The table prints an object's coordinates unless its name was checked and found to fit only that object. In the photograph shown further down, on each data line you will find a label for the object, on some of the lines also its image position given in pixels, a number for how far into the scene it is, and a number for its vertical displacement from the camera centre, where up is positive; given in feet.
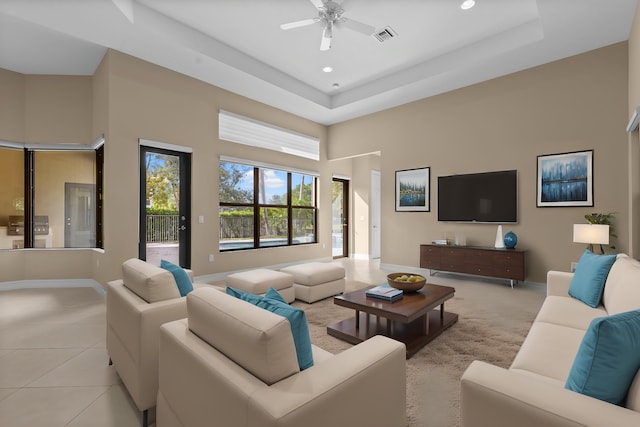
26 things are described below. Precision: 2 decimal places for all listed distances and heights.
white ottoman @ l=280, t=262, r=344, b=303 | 12.97 -2.94
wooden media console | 15.31 -2.57
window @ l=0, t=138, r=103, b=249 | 16.22 +0.92
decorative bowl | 9.77 -2.29
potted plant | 13.46 -0.34
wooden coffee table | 8.42 -3.49
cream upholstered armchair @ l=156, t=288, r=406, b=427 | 3.31 -1.97
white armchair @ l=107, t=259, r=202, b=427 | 5.74 -2.14
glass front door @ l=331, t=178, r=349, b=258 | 27.61 -0.46
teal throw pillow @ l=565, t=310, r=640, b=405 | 3.38 -1.62
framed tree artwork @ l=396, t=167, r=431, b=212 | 19.61 +1.49
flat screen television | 16.39 +0.87
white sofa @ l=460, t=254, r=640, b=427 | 3.07 -2.04
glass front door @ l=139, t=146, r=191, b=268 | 15.40 +0.39
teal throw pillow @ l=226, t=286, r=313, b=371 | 4.06 -1.57
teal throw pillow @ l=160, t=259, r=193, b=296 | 7.27 -1.59
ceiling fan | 11.65 +7.51
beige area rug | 6.31 -3.83
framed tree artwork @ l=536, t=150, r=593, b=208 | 14.20 +1.57
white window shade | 18.63 +5.18
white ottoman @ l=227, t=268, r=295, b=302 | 11.80 -2.72
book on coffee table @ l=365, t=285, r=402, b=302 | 9.18 -2.45
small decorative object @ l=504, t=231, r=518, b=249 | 15.84 -1.41
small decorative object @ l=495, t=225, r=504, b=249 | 16.19 -1.44
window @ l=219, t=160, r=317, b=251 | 18.98 +0.43
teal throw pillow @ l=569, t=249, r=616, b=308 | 7.91 -1.77
